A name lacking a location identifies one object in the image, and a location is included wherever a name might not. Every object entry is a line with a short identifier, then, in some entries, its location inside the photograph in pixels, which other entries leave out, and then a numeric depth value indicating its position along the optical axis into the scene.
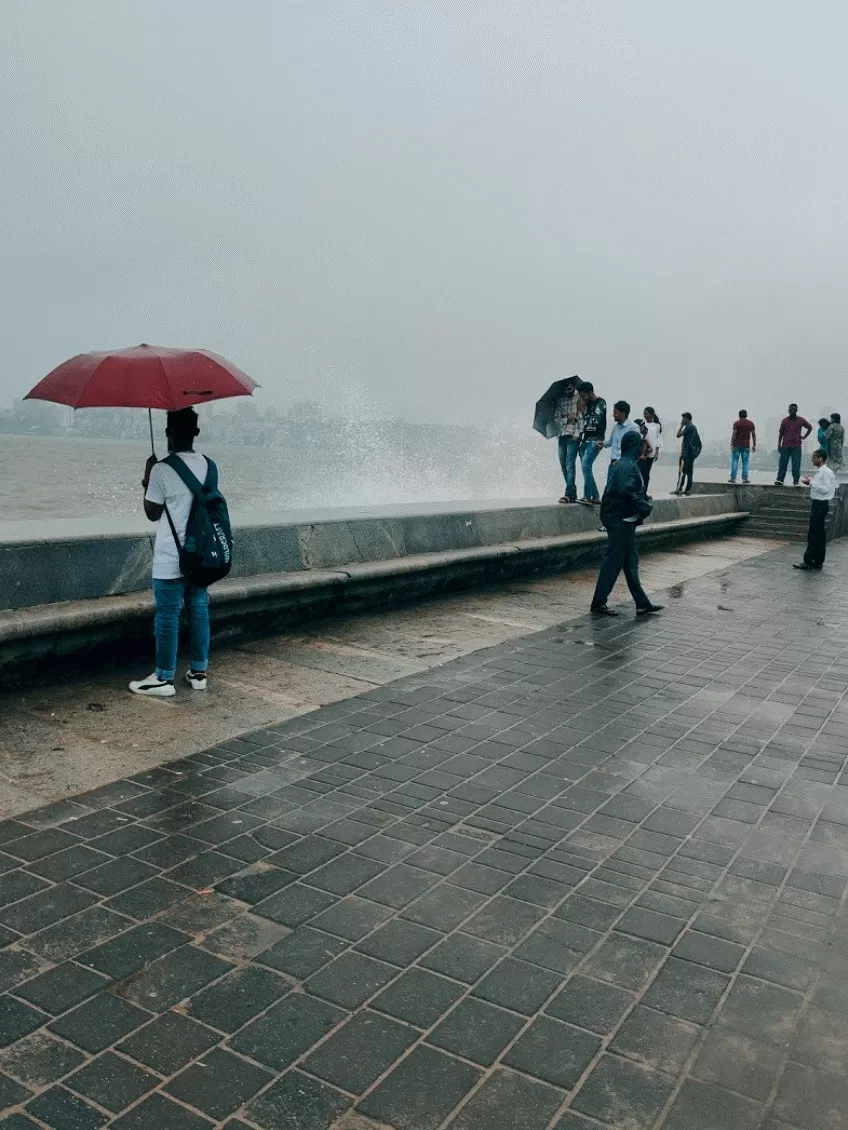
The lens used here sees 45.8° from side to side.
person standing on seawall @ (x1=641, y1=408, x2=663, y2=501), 17.88
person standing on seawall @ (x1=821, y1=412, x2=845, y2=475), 21.62
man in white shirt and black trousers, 13.89
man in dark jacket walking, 9.14
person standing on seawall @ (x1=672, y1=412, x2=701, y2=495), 21.16
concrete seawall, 6.11
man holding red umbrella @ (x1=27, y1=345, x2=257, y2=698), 5.52
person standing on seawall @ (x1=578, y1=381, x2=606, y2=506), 13.36
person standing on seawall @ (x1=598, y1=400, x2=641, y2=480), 11.18
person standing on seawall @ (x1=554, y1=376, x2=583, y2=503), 13.27
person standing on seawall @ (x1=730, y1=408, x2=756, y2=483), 22.48
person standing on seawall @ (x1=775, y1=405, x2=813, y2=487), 22.02
